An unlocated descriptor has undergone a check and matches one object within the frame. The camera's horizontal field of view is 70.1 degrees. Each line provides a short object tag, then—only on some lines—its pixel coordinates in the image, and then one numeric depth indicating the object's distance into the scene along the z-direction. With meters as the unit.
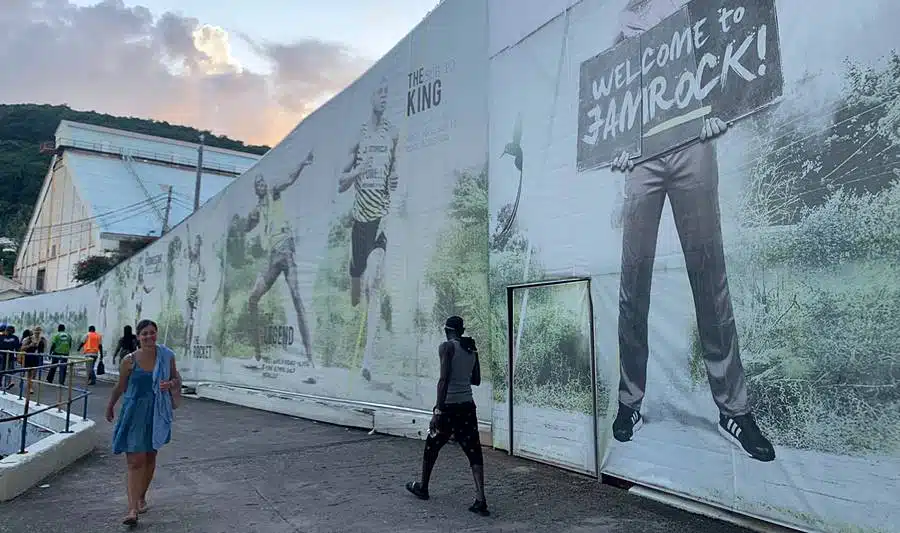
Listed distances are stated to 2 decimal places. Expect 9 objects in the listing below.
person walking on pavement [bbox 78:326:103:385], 18.27
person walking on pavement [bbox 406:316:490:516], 5.54
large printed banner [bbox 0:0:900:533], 4.41
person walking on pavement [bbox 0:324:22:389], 16.12
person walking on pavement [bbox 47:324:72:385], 17.34
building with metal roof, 45.00
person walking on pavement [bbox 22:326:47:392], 16.51
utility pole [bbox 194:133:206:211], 32.48
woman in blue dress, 5.22
